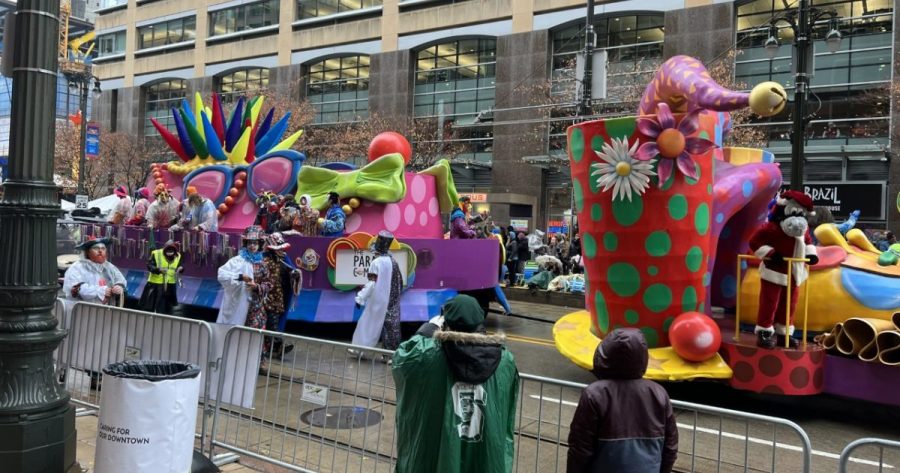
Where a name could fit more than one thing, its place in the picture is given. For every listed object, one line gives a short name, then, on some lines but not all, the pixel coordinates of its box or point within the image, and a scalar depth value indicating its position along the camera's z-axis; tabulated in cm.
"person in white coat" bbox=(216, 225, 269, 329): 809
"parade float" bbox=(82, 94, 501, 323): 1020
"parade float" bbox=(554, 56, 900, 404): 654
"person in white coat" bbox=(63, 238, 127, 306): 695
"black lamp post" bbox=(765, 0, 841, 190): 1157
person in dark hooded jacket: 295
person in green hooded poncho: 300
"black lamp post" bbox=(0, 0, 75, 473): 402
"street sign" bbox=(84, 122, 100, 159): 3018
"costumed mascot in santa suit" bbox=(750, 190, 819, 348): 653
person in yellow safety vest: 926
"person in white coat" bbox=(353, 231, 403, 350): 873
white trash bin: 381
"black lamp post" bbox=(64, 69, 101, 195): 2635
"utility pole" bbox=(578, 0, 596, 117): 1581
